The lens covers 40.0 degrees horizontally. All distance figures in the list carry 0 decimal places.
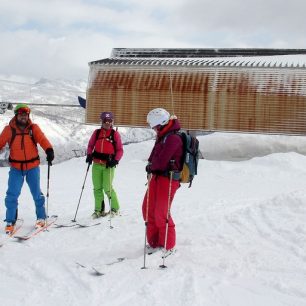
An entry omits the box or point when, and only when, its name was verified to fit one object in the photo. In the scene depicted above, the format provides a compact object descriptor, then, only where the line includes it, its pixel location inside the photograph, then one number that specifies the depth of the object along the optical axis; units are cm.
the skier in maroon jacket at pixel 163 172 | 588
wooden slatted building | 2236
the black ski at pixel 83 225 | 783
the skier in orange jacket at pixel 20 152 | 736
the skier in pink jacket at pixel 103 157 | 850
